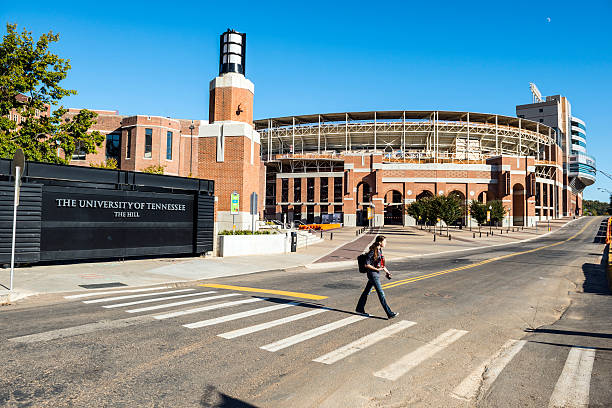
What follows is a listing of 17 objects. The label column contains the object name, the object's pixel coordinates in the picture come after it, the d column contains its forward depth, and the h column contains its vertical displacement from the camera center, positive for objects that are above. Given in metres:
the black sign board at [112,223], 14.90 -0.38
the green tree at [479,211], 57.00 +1.31
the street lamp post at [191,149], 48.78 +8.58
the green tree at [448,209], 49.53 +1.33
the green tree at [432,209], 51.06 +1.36
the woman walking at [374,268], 8.48 -1.12
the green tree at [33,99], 19.94 +6.27
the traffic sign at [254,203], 21.39 +0.75
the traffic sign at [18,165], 10.20 +1.33
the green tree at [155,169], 36.41 +4.48
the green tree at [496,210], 58.09 +1.52
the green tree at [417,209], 54.83 +1.41
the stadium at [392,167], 73.75 +10.36
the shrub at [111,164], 34.00 +4.50
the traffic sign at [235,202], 22.86 +0.85
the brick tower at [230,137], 23.27 +4.85
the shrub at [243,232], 21.12 -0.94
